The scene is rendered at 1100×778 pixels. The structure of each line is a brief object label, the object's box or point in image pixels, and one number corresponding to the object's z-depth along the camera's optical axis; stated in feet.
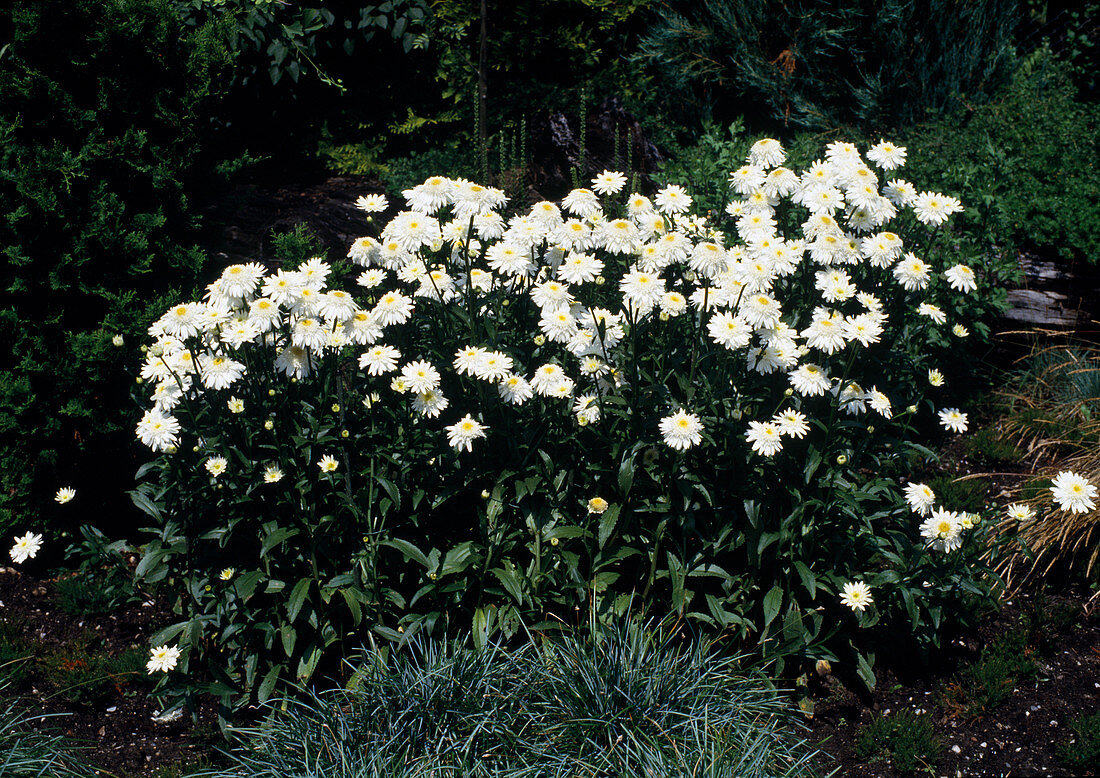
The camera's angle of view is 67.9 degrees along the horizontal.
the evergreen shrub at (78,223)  10.20
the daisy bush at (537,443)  8.35
